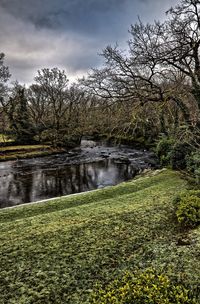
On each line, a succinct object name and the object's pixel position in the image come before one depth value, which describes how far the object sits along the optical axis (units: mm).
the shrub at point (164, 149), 19331
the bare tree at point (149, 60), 12750
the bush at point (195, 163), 10991
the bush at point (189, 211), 6930
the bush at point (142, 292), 3557
